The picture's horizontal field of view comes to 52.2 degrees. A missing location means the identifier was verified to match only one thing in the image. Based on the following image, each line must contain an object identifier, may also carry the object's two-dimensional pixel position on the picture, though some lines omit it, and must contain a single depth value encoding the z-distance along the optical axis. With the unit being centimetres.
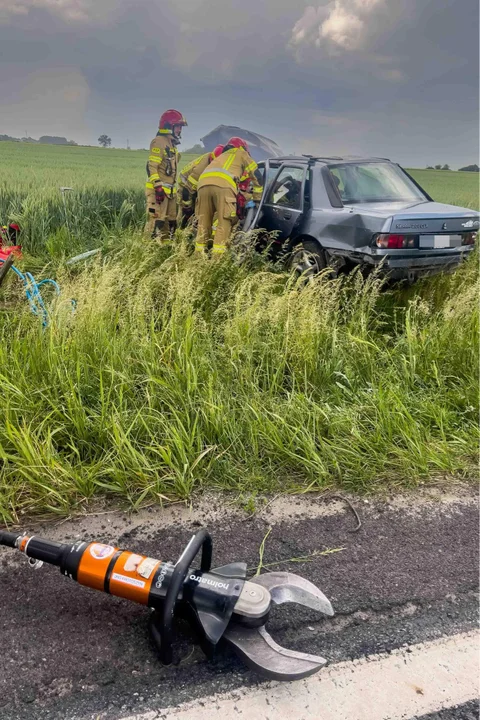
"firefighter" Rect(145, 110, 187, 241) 647
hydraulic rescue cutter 156
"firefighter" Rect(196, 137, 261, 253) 595
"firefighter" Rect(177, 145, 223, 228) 642
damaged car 454
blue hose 352
